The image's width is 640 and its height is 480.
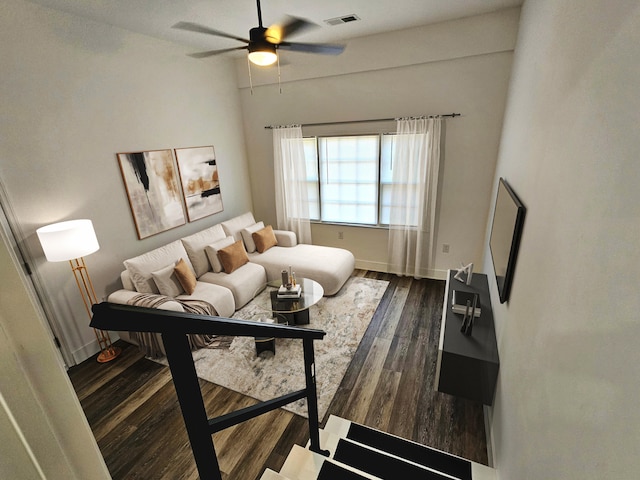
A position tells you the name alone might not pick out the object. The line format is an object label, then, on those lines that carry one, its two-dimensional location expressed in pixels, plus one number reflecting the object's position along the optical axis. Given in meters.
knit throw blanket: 2.98
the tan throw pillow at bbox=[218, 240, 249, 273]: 3.90
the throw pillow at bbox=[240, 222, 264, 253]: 4.53
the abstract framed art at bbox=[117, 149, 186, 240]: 3.43
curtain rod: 3.74
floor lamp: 2.50
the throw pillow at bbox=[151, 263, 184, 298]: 3.24
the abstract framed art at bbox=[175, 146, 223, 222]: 4.05
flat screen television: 1.83
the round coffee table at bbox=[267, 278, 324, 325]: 3.15
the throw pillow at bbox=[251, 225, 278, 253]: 4.52
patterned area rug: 2.62
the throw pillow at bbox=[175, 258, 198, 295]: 3.37
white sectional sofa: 3.24
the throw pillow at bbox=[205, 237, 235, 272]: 3.93
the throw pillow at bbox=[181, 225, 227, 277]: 3.84
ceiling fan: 2.18
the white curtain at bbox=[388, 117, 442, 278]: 3.91
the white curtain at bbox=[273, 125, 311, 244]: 4.73
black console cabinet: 2.09
